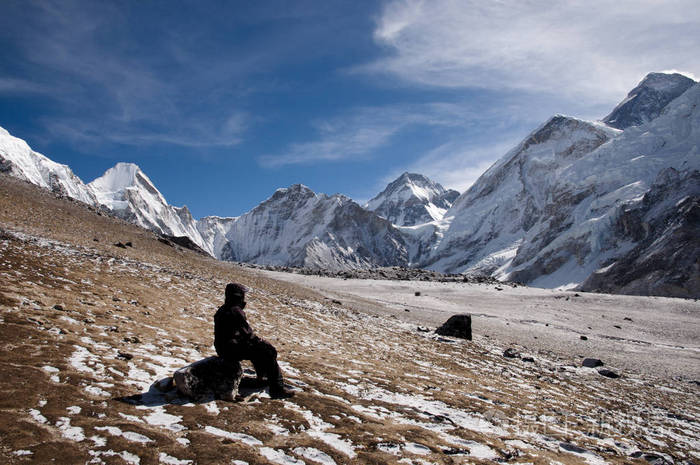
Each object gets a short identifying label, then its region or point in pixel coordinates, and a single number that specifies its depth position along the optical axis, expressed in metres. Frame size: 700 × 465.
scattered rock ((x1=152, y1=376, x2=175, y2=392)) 7.00
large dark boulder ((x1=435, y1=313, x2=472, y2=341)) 22.31
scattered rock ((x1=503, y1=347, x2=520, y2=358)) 18.78
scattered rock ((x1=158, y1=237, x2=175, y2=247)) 42.59
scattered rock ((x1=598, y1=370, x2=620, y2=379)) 17.47
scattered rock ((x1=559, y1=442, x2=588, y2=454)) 7.91
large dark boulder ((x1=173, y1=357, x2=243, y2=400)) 6.94
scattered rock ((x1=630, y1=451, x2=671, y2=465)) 8.13
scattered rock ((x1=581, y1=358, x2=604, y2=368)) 19.03
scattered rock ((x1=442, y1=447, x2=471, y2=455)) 6.55
